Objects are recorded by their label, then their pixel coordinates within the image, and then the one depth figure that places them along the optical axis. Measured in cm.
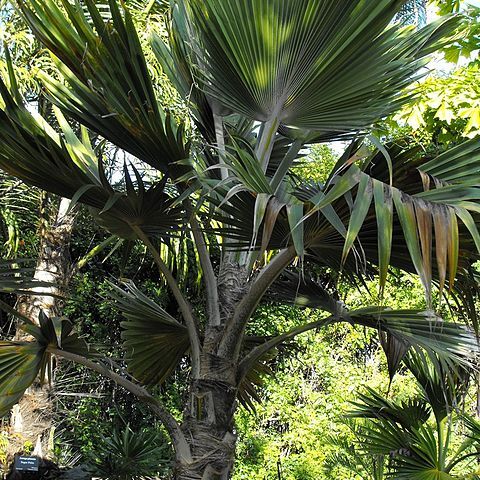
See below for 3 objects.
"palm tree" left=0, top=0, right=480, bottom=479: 215
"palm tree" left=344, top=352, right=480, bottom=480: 377
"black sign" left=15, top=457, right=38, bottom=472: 453
